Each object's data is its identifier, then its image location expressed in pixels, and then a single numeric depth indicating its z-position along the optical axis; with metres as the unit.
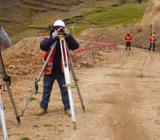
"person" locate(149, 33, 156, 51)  50.28
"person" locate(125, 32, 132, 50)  47.08
